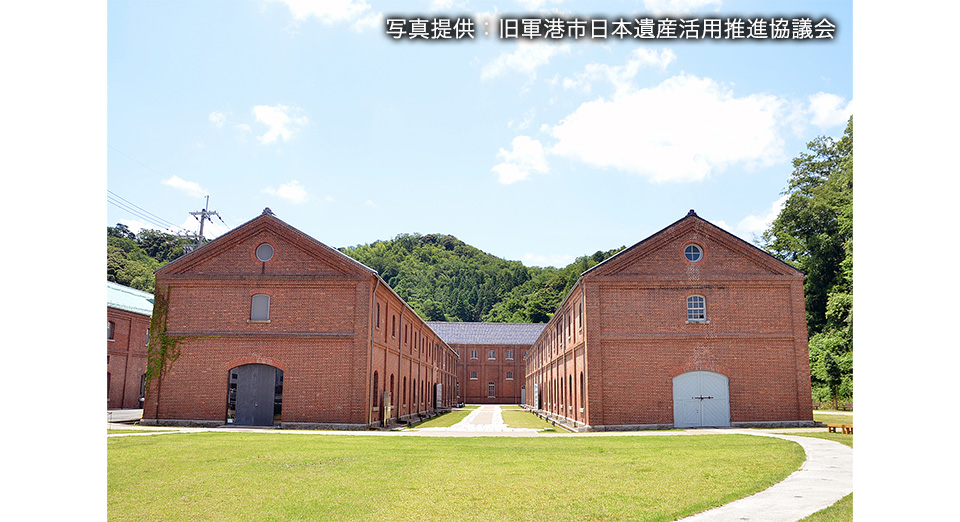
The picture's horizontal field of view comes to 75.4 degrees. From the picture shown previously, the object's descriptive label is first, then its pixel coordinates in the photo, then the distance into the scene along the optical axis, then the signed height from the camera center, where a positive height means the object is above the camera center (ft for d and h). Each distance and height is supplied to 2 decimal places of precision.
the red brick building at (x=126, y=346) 132.98 -4.67
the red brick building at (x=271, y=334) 81.25 -1.26
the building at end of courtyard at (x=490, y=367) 226.17 -15.17
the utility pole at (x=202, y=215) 136.56 +24.00
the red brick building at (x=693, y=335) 80.89 -1.19
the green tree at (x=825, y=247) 126.52 +18.91
